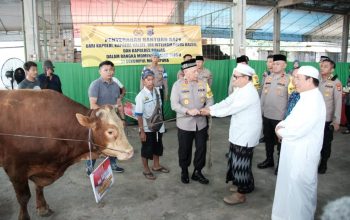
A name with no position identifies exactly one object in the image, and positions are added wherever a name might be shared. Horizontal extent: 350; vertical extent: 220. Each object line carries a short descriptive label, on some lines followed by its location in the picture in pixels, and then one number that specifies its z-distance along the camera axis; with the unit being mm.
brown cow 2869
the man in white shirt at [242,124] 3326
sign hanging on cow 2539
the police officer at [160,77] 6688
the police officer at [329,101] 4301
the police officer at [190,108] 3836
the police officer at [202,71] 6352
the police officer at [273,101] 4422
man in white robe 2639
